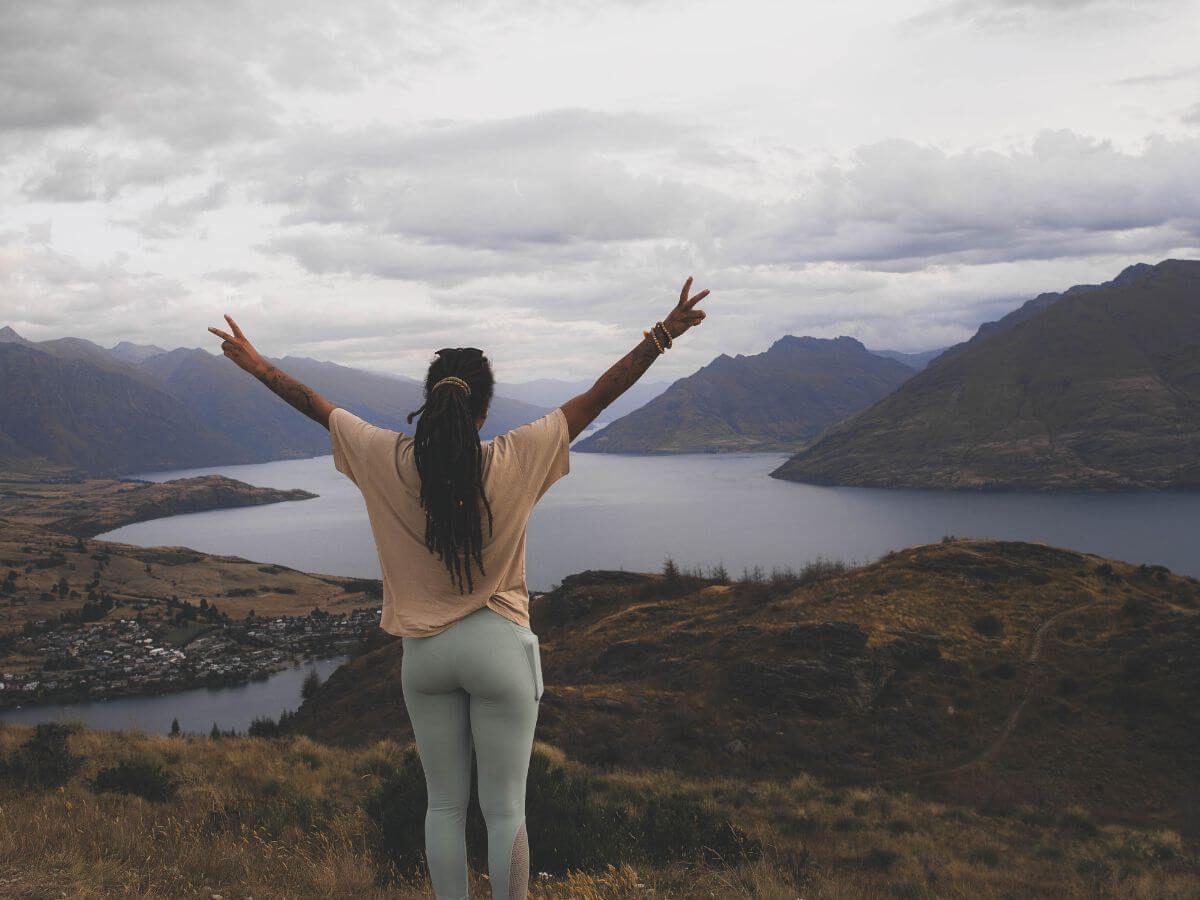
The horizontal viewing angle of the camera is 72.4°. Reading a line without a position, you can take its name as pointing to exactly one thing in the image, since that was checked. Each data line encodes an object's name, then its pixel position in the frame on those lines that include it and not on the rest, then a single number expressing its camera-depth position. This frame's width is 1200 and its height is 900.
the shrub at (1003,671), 25.59
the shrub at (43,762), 8.31
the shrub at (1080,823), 14.47
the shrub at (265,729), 32.21
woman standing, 2.63
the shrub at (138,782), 8.29
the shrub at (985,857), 10.56
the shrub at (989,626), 28.66
